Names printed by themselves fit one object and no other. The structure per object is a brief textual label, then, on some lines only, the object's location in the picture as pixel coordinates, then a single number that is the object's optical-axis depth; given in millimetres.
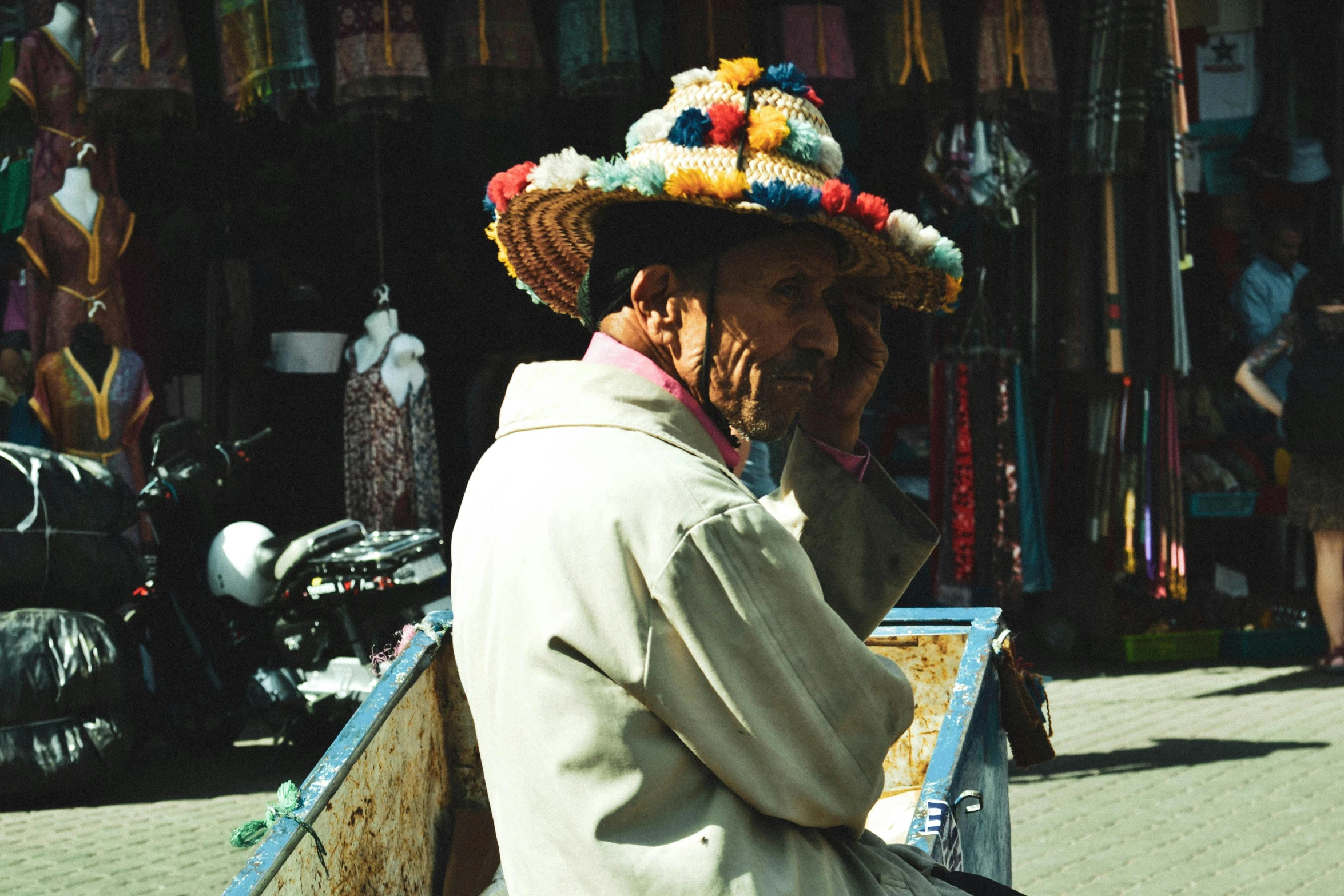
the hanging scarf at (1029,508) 7578
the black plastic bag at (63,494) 5516
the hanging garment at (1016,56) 7160
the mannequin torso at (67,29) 6586
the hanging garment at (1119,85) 7344
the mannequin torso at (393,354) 7066
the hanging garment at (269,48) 6480
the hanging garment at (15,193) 6879
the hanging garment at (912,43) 7043
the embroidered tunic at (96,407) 6551
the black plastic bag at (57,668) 5273
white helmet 6086
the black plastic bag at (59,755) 5254
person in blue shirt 8750
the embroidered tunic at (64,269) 6660
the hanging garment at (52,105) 6594
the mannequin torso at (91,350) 6590
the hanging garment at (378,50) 6586
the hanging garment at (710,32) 7070
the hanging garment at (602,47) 6672
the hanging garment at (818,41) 6969
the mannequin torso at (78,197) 6672
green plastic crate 8164
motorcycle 5898
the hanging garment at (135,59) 6371
